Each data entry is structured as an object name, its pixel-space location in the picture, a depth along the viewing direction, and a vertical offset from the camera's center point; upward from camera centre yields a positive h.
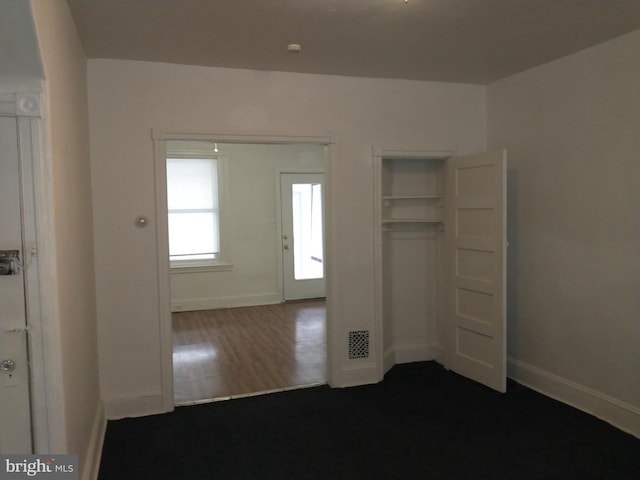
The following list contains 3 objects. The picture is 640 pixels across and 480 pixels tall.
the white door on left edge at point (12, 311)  1.81 -0.35
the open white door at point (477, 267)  3.80 -0.45
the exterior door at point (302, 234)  7.66 -0.32
